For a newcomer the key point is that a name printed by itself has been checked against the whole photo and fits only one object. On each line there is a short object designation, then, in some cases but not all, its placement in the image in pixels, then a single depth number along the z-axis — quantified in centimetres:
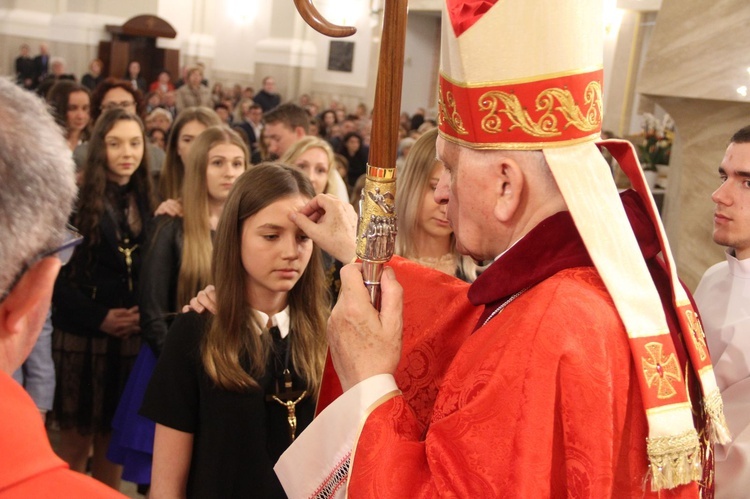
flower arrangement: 804
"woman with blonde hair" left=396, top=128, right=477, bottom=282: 345
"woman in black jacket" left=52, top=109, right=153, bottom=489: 392
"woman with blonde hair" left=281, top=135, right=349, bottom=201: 436
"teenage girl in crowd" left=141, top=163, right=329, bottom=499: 237
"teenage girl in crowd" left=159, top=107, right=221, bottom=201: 442
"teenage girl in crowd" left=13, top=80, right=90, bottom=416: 345
